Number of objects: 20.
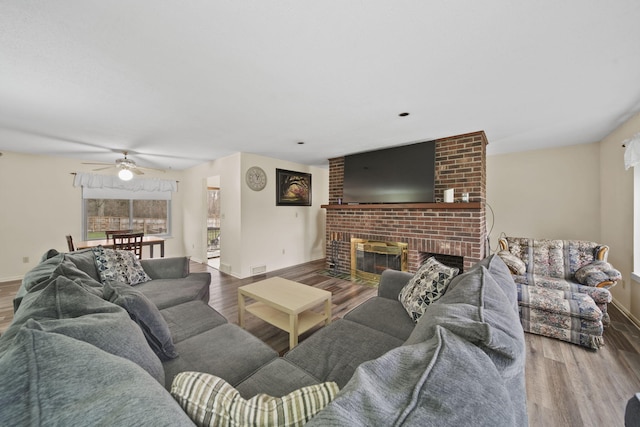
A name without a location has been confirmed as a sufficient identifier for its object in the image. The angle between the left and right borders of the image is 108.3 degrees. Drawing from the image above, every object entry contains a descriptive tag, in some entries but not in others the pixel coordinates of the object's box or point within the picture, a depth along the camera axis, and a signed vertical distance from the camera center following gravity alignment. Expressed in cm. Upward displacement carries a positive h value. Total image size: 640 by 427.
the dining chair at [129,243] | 345 -44
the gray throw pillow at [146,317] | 114 -53
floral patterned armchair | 197 -74
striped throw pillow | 58 -51
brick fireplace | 296 -3
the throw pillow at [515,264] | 261 -58
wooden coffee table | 186 -75
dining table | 339 -45
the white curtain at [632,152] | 221 +61
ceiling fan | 362 +73
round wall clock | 409 +66
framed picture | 460 +55
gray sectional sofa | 45 -39
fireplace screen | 367 -72
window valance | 447 +58
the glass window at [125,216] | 464 -3
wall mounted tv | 327 +61
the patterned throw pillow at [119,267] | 207 -49
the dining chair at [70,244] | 316 -40
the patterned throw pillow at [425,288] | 158 -53
